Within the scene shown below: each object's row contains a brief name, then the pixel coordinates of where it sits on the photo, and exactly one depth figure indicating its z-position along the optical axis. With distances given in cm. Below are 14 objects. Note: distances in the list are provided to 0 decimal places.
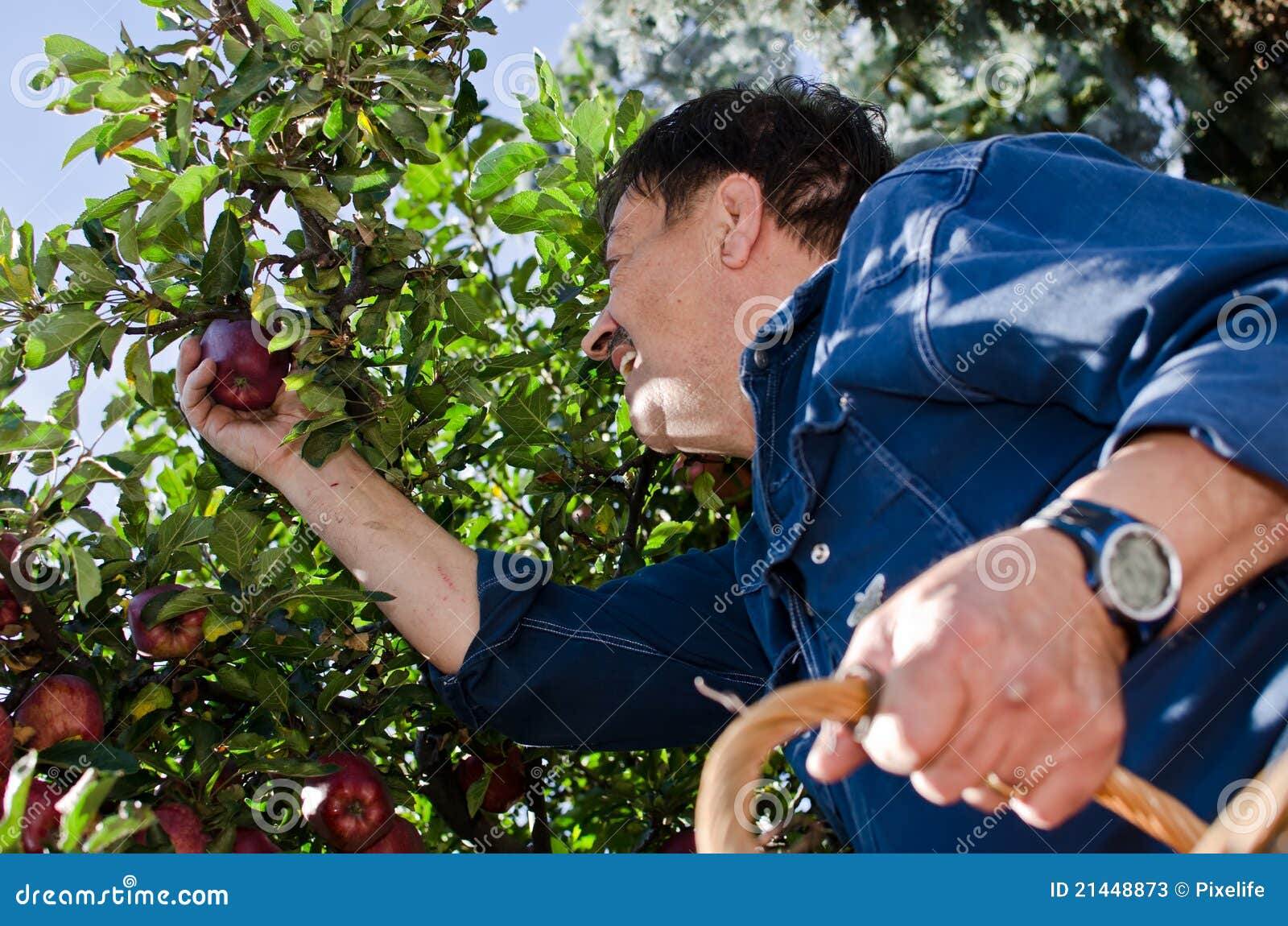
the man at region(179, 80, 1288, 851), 92
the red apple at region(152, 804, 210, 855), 151
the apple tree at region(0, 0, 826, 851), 163
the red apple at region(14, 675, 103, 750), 156
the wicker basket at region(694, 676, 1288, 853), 88
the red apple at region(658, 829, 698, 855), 211
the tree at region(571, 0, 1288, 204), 482
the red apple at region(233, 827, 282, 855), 159
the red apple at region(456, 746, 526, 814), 220
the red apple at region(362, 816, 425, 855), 188
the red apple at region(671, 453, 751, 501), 245
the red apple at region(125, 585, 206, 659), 171
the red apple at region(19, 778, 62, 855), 139
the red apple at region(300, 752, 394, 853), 182
